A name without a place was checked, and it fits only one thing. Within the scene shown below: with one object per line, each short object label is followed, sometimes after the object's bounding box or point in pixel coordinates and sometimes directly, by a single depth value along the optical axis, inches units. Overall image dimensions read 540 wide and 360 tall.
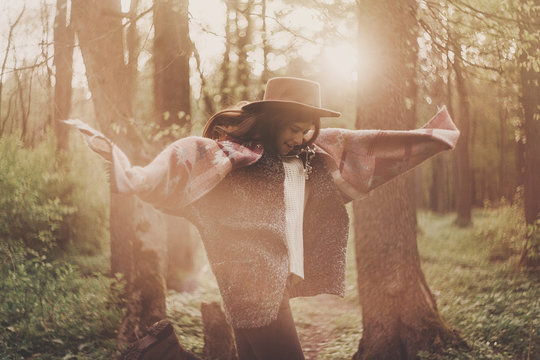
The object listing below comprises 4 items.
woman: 108.0
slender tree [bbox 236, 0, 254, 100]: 247.5
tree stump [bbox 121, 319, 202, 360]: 136.5
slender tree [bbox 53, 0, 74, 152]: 241.4
